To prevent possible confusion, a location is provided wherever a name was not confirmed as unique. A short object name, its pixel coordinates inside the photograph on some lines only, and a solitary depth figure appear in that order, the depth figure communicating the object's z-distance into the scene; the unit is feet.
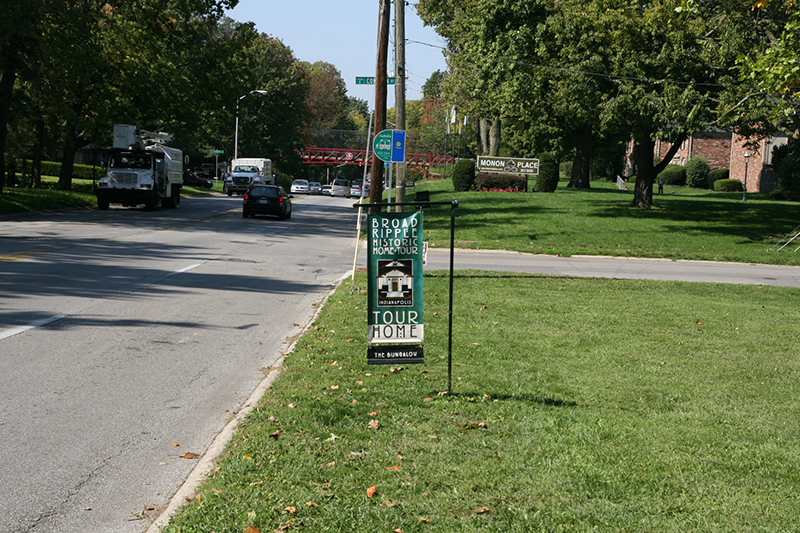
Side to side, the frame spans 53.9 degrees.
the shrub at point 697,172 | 237.25
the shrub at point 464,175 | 157.58
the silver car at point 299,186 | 255.29
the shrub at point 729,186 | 214.07
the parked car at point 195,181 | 224.53
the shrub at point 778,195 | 174.20
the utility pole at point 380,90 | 91.76
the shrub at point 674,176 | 240.12
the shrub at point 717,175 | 230.68
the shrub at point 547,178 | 153.69
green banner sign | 21.71
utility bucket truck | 111.75
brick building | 211.61
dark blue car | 111.14
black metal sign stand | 21.36
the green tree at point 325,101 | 398.21
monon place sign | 138.51
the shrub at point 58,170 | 188.98
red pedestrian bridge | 340.84
